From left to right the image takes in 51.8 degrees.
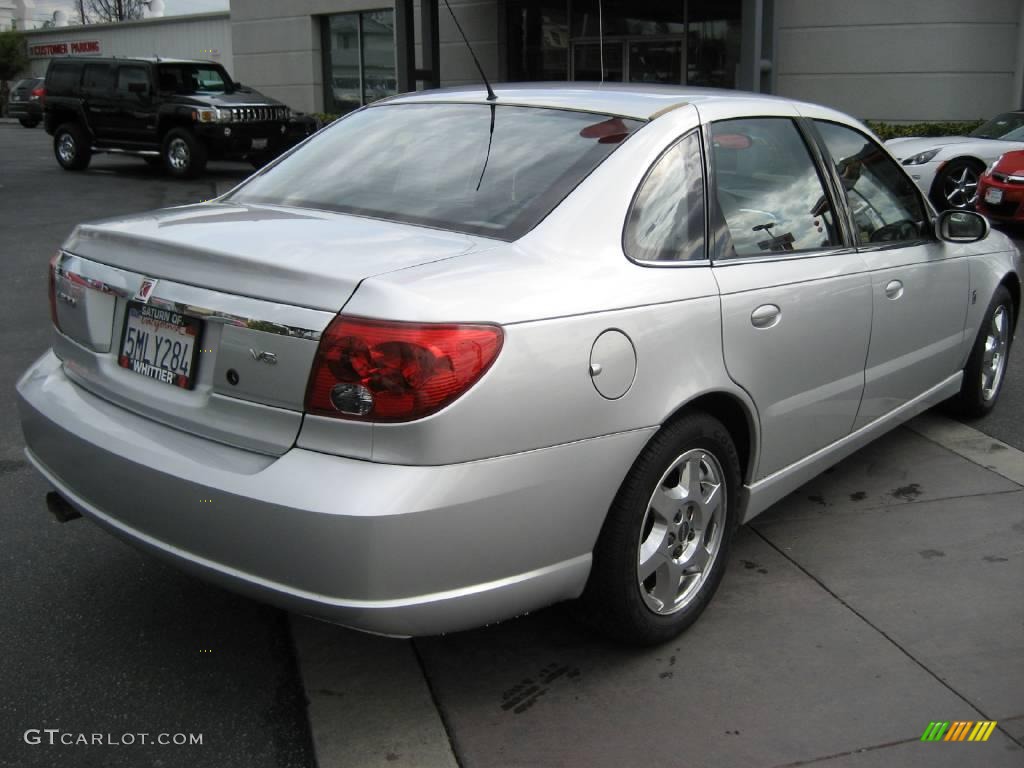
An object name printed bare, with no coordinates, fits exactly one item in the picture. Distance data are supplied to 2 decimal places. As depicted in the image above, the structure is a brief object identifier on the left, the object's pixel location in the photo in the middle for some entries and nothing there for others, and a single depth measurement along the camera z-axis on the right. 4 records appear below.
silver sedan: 2.46
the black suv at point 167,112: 17.72
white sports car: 12.88
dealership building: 17.34
